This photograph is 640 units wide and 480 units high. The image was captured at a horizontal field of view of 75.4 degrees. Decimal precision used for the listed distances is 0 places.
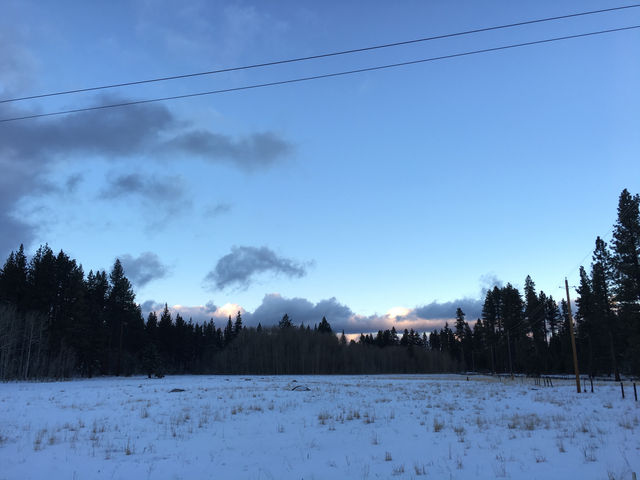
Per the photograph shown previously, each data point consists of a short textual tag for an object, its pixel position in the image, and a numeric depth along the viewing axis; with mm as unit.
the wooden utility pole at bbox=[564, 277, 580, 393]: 35606
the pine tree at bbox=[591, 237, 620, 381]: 59875
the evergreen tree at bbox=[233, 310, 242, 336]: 140025
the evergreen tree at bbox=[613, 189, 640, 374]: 44062
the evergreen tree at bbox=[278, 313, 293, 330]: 146375
